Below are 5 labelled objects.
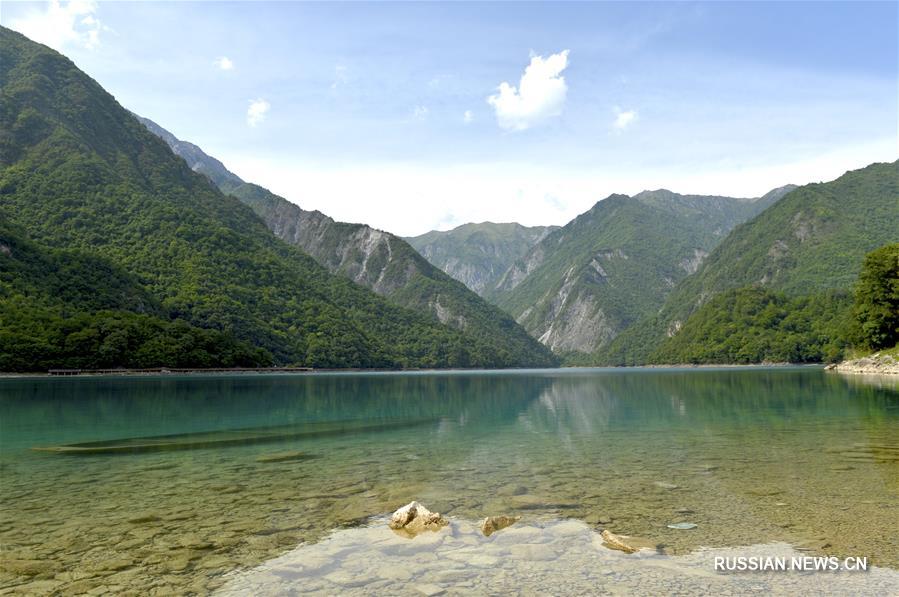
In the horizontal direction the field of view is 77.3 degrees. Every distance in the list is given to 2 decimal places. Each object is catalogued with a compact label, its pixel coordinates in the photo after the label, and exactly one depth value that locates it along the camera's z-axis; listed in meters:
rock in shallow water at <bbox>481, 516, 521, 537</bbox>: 14.13
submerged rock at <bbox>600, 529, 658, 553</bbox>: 12.54
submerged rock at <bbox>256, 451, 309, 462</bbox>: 27.03
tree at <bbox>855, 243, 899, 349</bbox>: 104.00
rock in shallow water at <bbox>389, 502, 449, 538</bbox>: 14.41
